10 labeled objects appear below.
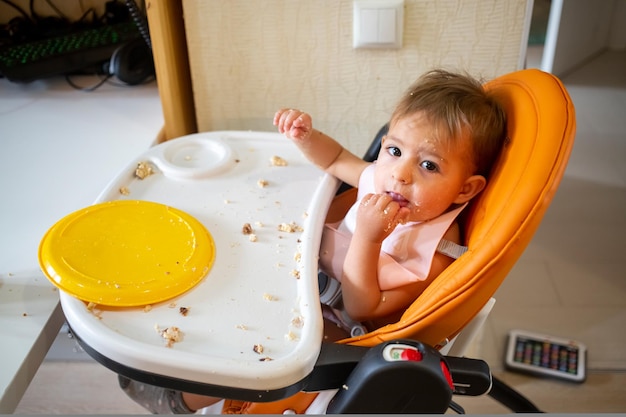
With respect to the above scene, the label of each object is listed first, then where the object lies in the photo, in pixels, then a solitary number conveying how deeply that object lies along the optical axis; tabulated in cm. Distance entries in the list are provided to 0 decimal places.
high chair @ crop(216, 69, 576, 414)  58
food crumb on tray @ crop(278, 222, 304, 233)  80
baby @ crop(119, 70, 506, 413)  74
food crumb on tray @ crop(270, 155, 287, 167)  93
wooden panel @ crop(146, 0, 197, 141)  98
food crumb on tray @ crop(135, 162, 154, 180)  88
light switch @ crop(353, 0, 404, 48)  96
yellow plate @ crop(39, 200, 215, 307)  67
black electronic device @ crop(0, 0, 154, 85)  120
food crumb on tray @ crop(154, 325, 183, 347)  63
